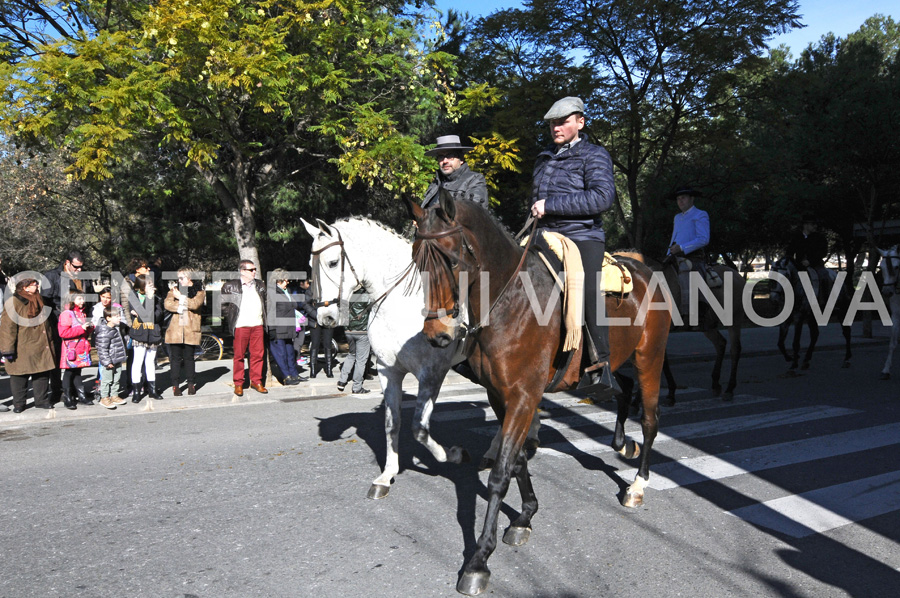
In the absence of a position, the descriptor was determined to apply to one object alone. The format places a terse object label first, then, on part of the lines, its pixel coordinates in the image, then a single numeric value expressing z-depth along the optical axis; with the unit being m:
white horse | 5.83
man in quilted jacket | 4.85
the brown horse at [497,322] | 3.94
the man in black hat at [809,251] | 13.34
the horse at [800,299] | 13.13
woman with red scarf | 9.93
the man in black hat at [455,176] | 6.10
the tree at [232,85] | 10.77
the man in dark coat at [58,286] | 10.60
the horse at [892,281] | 12.33
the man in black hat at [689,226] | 9.84
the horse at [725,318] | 10.35
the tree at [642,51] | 15.34
